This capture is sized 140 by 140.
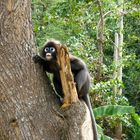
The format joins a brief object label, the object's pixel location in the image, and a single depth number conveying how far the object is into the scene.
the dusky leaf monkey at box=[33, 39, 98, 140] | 4.20
